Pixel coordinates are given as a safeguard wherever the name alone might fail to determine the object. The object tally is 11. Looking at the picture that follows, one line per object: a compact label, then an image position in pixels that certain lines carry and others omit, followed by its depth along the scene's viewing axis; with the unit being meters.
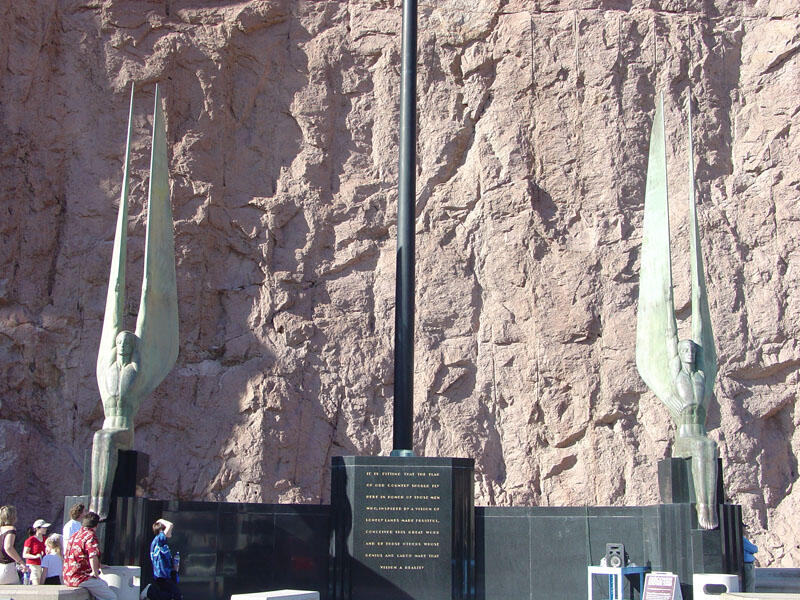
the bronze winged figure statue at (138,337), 10.26
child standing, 9.00
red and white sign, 9.15
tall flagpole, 11.05
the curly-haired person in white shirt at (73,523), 8.66
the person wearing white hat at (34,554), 8.95
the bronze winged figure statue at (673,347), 10.29
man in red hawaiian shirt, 7.87
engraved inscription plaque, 10.36
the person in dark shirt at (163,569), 9.30
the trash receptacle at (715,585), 9.73
